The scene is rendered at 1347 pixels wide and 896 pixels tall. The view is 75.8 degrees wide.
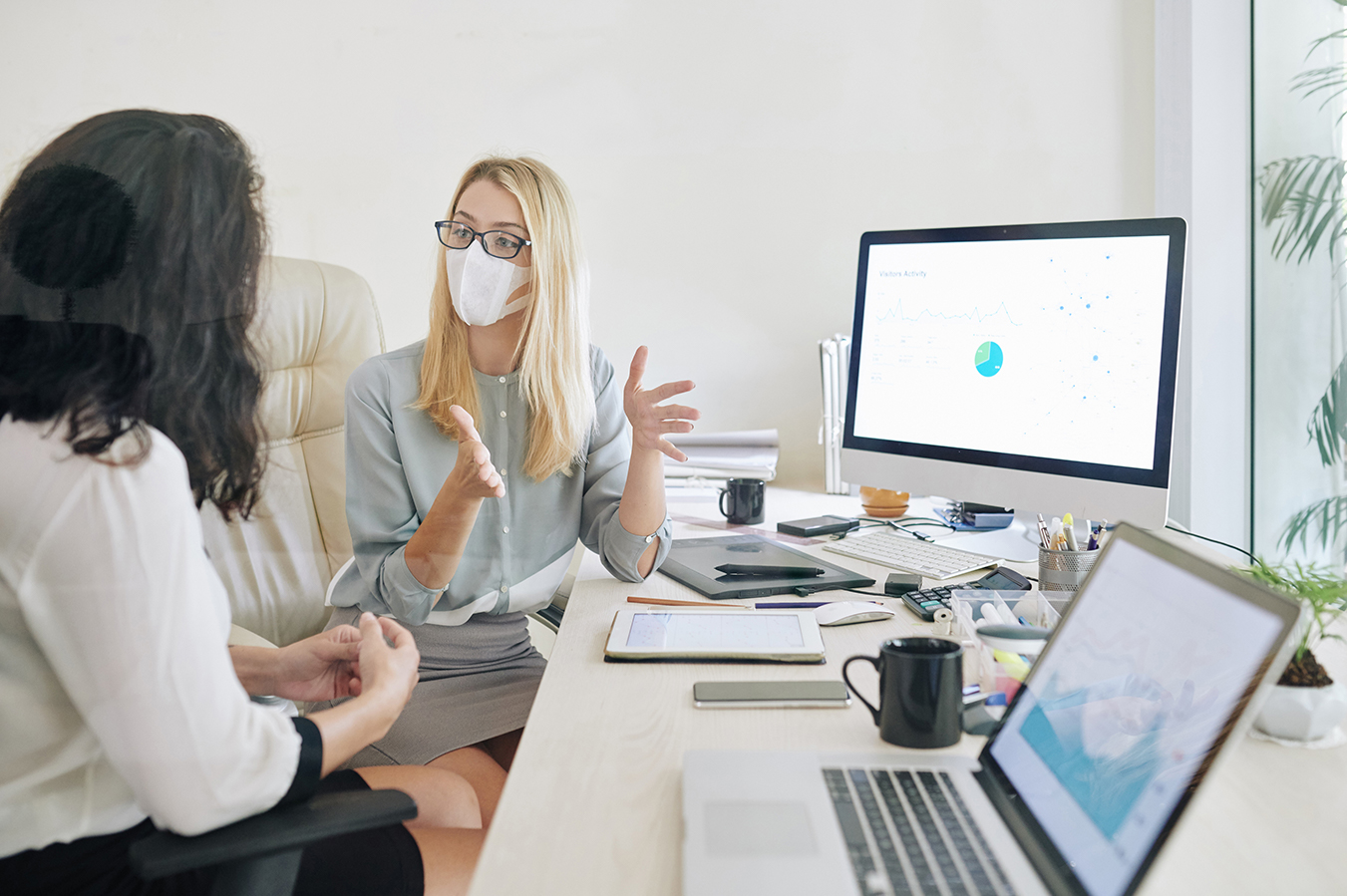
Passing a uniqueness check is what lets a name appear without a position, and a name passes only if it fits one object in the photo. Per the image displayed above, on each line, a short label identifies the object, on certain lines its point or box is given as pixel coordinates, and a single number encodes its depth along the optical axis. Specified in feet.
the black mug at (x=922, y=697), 2.38
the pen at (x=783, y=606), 3.69
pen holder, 3.76
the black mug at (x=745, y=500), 5.24
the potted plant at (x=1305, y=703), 2.32
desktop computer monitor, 3.81
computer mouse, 3.42
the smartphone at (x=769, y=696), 2.68
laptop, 1.66
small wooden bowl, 5.57
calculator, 3.54
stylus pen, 4.02
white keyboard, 4.19
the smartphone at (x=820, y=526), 5.04
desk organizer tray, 2.65
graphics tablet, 3.88
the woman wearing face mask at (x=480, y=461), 2.97
